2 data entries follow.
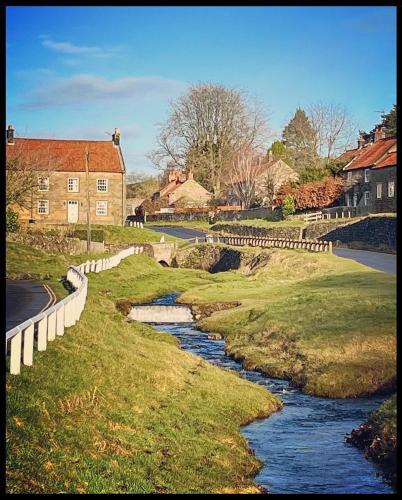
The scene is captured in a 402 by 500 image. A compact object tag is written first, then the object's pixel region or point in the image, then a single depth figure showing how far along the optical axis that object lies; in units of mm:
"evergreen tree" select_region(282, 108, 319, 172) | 120688
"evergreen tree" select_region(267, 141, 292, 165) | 139000
